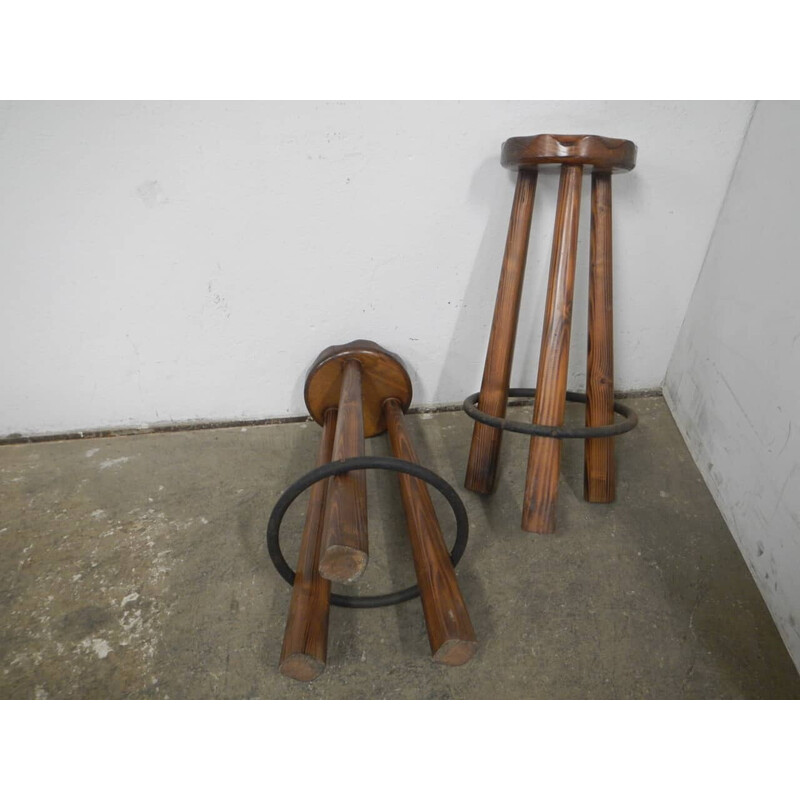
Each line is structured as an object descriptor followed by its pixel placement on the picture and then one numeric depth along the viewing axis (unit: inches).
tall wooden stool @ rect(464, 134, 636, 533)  49.9
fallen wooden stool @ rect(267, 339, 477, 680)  36.1
